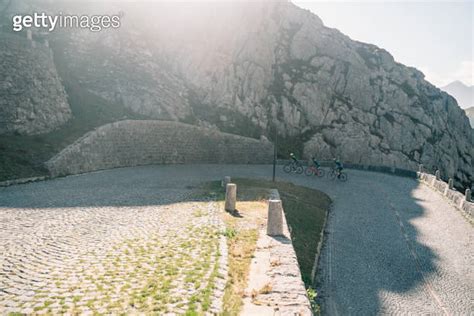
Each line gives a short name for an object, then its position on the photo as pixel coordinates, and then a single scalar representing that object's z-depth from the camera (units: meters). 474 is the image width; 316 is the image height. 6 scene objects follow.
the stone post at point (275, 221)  11.68
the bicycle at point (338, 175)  34.30
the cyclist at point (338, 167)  33.35
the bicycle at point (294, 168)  36.72
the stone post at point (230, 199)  15.72
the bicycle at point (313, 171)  35.59
